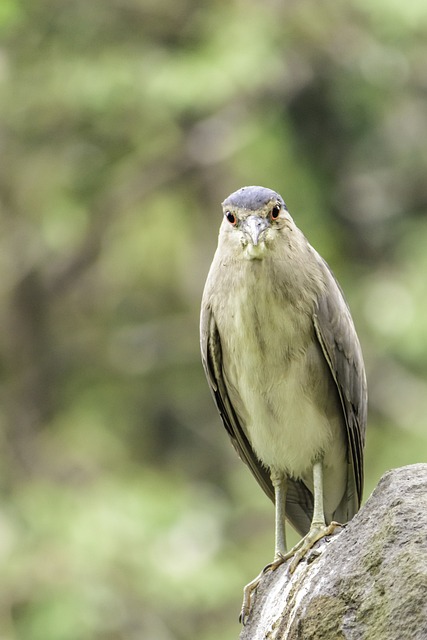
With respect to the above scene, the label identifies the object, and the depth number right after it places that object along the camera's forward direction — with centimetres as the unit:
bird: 947
